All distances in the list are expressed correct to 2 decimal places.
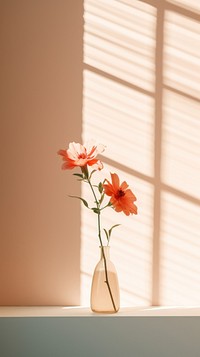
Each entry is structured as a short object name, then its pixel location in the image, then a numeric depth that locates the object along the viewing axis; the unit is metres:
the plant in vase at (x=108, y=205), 2.27
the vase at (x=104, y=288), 2.27
